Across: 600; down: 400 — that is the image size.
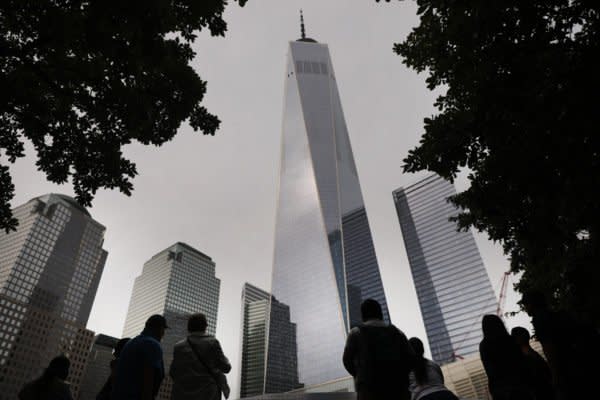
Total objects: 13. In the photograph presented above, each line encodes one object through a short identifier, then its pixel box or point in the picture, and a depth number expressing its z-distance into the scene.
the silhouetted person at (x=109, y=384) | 4.16
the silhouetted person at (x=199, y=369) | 3.44
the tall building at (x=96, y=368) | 103.12
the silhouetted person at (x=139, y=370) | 2.92
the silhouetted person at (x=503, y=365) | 2.91
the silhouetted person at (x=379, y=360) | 2.83
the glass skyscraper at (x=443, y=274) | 124.75
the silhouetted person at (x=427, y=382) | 2.99
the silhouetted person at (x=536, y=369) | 3.33
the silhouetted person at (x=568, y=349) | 2.82
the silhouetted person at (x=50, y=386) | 3.80
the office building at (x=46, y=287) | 95.38
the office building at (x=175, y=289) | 163.12
